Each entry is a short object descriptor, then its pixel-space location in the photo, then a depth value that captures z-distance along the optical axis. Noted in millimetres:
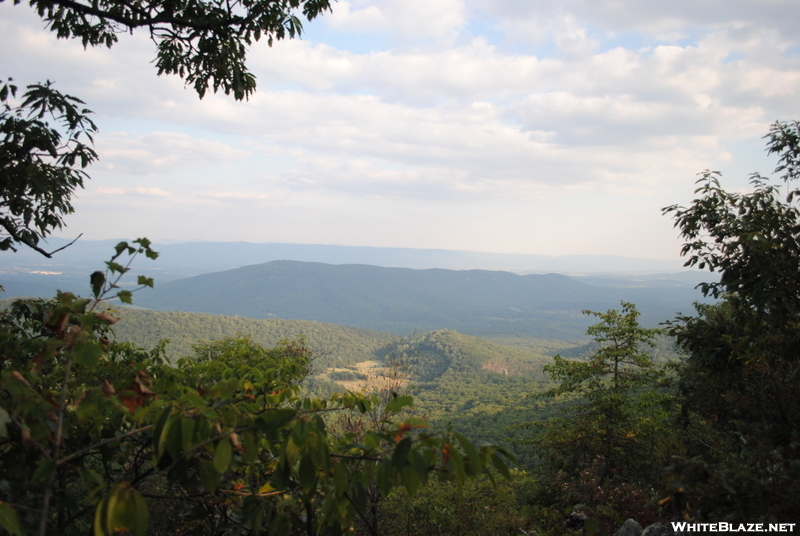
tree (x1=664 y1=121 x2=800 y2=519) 2275
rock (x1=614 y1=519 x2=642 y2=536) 5594
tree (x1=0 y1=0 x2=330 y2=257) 3486
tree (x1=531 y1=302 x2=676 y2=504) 10859
